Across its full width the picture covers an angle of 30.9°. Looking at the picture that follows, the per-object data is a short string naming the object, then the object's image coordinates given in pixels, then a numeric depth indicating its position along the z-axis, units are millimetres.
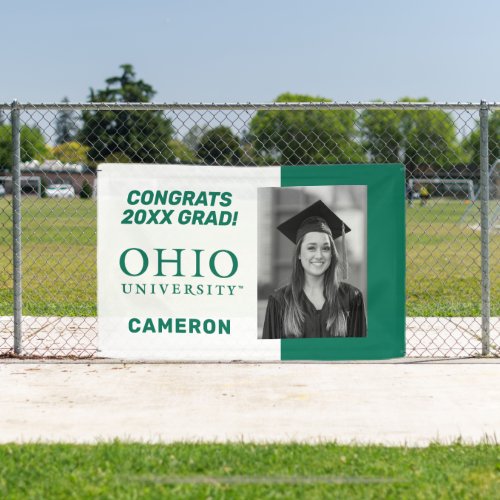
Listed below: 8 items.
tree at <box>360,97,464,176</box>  79381
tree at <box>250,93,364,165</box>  72125
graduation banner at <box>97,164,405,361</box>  6574
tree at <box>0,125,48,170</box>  50628
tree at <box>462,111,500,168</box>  51444
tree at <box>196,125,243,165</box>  48506
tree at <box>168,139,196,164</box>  53797
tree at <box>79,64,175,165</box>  102769
